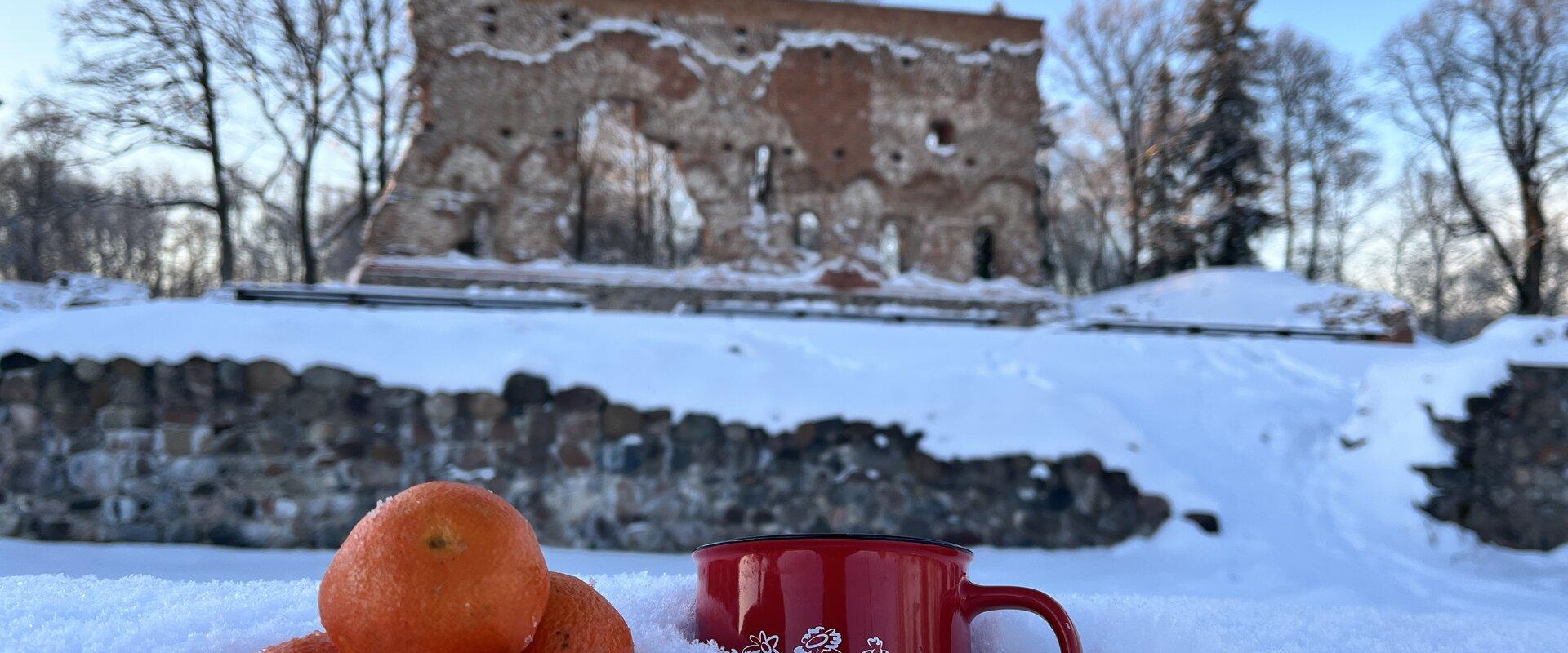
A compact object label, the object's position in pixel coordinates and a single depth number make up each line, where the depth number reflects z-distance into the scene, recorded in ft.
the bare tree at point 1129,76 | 77.46
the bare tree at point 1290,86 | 76.28
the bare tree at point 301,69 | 50.47
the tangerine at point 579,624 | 2.55
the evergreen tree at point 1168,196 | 70.85
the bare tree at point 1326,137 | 75.25
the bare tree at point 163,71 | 47.09
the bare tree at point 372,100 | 55.52
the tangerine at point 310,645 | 2.56
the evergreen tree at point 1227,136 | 67.92
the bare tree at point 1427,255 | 72.90
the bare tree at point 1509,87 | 59.77
